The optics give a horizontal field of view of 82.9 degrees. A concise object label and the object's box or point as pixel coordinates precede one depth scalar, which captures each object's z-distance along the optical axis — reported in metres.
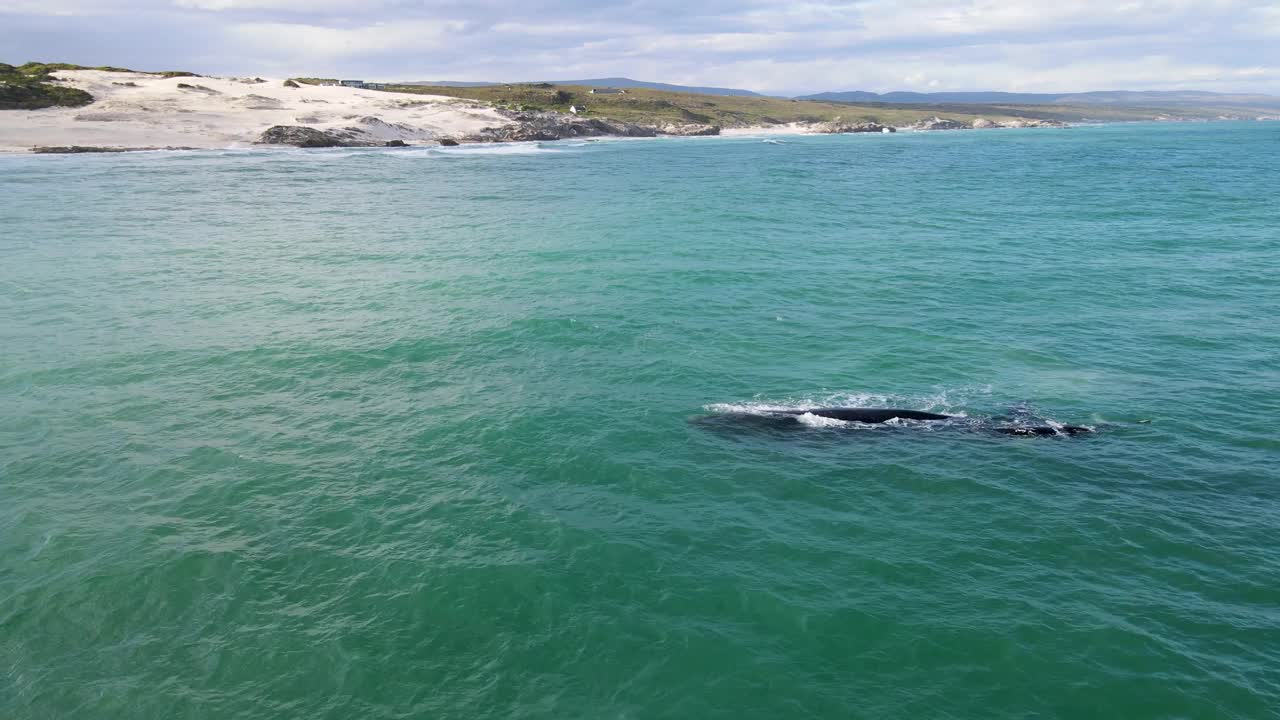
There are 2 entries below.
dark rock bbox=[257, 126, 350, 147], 127.31
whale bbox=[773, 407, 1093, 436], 22.14
